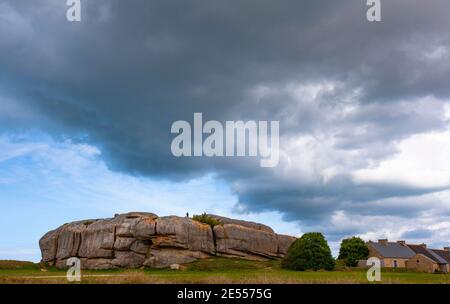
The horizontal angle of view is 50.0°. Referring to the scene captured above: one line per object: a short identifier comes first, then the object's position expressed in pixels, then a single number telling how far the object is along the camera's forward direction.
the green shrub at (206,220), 77.50
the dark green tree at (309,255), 64.44
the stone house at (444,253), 116.00
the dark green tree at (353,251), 101.31
